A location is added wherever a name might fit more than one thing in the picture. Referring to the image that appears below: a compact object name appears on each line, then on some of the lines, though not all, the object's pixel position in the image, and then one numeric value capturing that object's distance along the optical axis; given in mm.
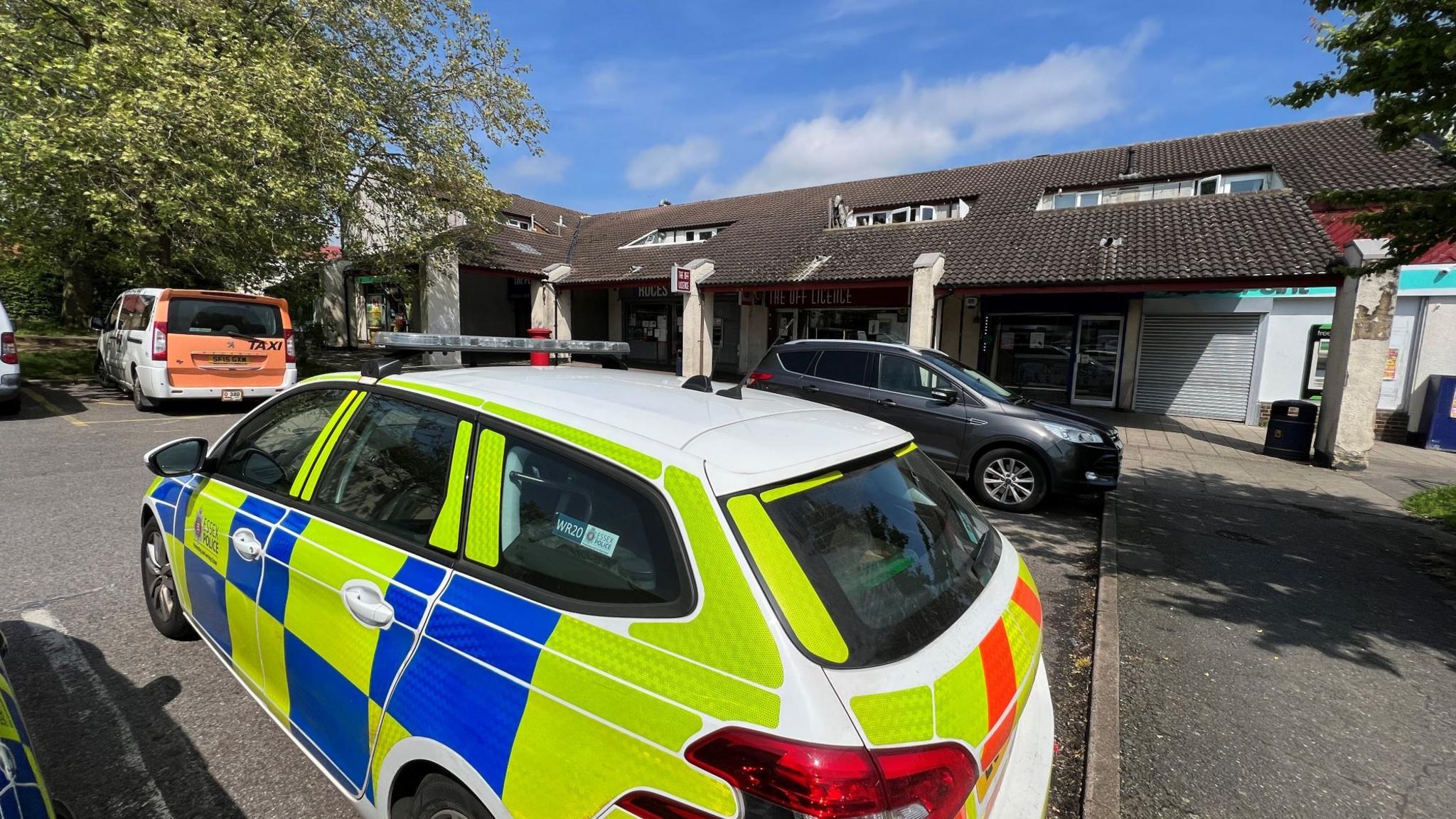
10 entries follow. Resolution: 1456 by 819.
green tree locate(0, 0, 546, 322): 9586
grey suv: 6355
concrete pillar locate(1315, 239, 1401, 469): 9070
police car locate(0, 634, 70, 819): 1362
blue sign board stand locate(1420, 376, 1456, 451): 10859
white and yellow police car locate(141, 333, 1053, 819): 1269
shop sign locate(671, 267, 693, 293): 14901
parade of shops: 11648
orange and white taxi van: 8828
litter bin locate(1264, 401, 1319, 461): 9820
